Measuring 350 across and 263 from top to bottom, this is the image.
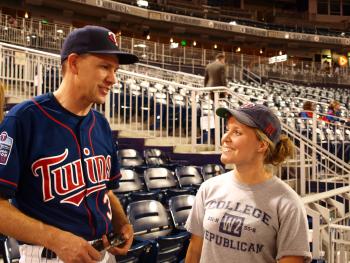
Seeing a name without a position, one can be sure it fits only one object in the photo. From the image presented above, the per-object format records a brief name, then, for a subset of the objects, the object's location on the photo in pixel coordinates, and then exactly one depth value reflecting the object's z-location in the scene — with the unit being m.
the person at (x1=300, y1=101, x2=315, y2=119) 9.27
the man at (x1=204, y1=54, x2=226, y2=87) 9.80
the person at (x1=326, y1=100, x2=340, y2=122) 11.38
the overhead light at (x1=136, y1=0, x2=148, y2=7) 23.84
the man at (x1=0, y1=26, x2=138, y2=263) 1.49
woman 1.90
